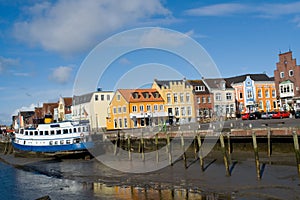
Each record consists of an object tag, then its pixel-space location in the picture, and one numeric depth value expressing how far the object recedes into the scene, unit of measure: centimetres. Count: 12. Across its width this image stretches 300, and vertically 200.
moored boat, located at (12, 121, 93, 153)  4106
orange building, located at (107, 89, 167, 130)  6800
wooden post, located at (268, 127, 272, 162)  2675
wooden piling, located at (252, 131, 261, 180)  2128
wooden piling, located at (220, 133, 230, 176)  2303
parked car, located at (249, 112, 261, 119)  5356
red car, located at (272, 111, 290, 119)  4950
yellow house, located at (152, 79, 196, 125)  6869
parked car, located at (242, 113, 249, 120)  5464
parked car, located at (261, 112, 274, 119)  5139
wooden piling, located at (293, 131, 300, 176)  1975
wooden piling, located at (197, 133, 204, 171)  2534
